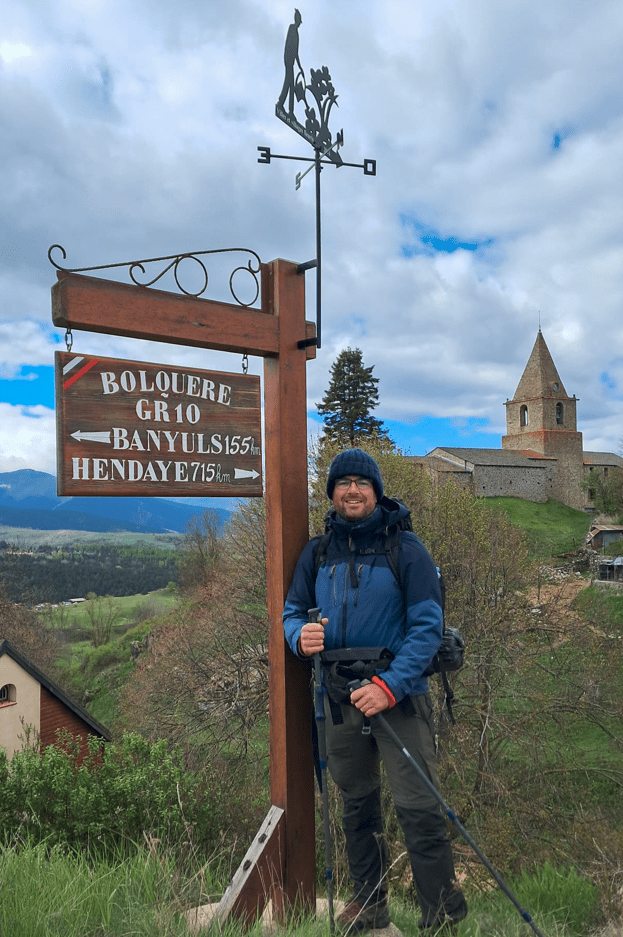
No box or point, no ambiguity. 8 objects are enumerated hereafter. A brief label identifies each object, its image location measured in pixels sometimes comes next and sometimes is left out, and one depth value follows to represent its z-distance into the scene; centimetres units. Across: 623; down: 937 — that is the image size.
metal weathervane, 349
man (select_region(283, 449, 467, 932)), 291
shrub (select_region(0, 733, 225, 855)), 510
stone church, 5453
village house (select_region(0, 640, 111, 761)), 1761
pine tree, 3403
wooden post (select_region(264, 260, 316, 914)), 327
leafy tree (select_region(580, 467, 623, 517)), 4632
